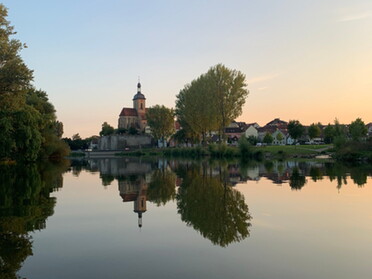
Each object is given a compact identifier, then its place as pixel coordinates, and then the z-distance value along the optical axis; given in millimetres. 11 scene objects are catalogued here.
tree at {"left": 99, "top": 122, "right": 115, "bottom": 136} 128625
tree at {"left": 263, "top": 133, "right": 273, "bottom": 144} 94575
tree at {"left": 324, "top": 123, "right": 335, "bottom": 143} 76562
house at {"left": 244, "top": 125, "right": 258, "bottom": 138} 136375
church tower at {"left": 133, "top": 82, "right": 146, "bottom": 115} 134000
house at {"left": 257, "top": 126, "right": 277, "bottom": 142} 136000
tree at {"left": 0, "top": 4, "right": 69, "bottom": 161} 27250
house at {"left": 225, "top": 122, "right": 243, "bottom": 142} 132275
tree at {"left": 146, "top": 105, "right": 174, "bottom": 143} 100000
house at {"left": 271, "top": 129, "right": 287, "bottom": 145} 118094
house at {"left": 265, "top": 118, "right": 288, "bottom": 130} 145625
